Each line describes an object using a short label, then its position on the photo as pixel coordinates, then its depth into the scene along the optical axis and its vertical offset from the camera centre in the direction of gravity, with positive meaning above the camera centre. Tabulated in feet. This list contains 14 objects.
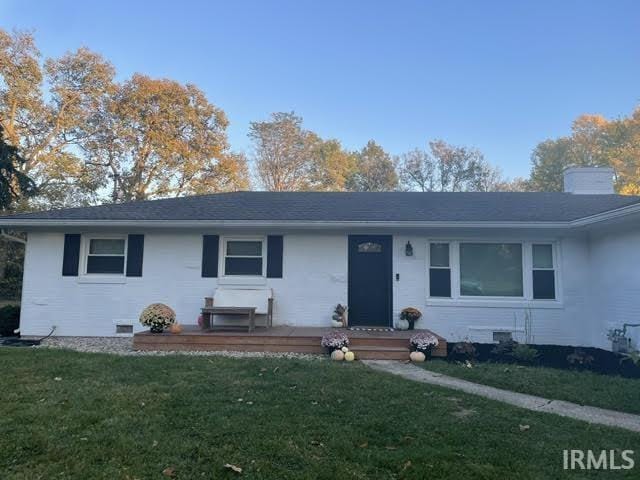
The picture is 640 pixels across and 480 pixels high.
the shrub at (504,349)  23.95 -3.79
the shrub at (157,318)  25.96 -2.47
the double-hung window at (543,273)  28.12 +0.80
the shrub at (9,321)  29.96 -3.25
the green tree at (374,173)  99.71 +26.55
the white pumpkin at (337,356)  22.65 -4.07
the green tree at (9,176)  39.90 +9.98
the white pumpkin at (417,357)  22.88 -4.10
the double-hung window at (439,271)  28.71 +0.85
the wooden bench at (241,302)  27.74 -1.49
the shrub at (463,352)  23.60 -3.98
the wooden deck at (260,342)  24.44 -3.66
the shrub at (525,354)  22.94 -3.89
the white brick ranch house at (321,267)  27.94 +1.00
